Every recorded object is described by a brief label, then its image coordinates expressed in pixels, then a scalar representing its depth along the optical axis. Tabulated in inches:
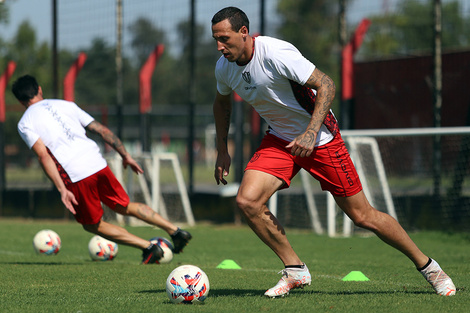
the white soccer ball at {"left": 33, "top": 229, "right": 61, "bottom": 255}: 748.0
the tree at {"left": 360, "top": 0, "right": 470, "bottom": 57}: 1130.7
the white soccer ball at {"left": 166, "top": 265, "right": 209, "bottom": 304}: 420.2
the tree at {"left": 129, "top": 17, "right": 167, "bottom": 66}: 1327.5
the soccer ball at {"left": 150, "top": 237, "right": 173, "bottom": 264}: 652.7
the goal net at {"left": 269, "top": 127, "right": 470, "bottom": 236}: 963.3
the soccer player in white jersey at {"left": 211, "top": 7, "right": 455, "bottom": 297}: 434.6
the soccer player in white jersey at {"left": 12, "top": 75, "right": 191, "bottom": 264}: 633.0
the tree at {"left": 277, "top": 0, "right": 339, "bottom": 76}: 1349.7
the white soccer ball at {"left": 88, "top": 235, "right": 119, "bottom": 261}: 689.0
